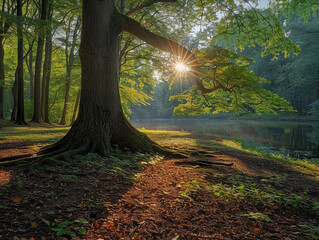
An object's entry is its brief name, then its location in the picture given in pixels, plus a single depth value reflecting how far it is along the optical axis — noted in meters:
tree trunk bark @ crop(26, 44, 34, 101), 20.37
